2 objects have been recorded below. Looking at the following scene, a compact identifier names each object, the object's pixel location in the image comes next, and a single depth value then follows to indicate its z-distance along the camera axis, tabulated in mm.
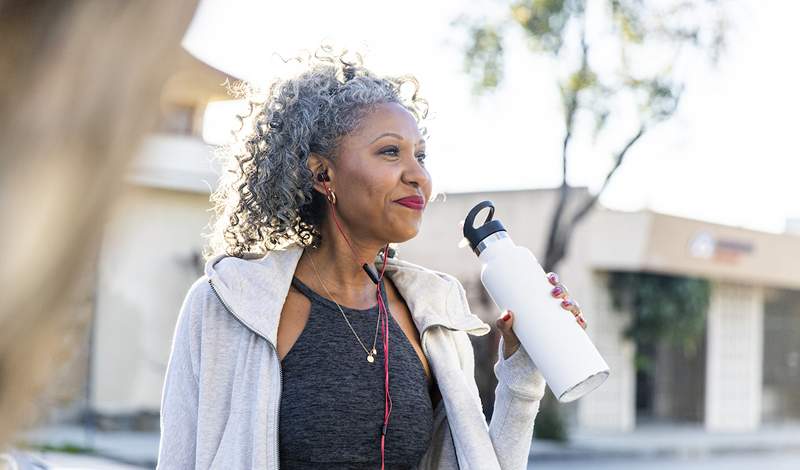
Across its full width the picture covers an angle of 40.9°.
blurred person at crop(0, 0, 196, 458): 637
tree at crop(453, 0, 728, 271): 13969
